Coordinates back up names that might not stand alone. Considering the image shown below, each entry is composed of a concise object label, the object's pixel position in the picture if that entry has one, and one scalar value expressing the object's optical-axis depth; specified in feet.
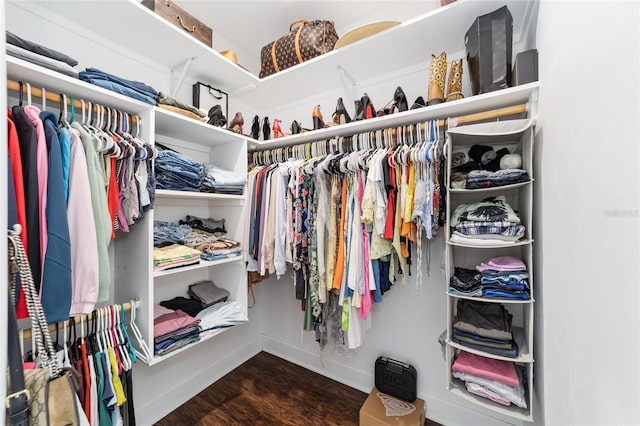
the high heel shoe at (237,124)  5.73
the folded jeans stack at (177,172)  4.36
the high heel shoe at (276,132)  5.99
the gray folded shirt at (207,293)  5.46
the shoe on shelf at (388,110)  4.58
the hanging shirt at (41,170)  2.80
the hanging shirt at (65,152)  3.11
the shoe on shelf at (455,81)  4.12
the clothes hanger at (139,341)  3.97
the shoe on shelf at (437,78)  4.14
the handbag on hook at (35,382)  1.41
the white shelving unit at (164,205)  3.43
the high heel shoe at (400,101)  4.47
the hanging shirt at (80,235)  3.14
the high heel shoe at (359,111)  4.81
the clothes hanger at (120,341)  3.72
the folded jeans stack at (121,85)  3.56
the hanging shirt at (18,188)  2.63
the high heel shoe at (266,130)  6.33
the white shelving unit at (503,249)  3.33
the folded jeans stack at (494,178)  3.40
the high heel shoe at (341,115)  5.02
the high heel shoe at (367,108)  4.68
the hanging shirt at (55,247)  2.77
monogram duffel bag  5.24
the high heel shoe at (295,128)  5.72
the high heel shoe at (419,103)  4.27
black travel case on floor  5.05
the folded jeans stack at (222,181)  5.10
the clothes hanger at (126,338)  3.82
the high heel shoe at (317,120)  5.47
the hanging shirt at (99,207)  3.32
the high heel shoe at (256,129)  6.32
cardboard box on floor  4.53
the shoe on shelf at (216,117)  5.30
